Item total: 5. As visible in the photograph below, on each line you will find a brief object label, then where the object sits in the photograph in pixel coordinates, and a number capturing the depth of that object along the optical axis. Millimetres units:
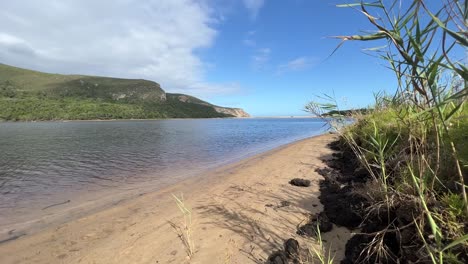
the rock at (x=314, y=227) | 4270
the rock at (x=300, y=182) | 7324
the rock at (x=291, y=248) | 3635
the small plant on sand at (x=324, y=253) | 3601
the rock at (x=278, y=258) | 3451
